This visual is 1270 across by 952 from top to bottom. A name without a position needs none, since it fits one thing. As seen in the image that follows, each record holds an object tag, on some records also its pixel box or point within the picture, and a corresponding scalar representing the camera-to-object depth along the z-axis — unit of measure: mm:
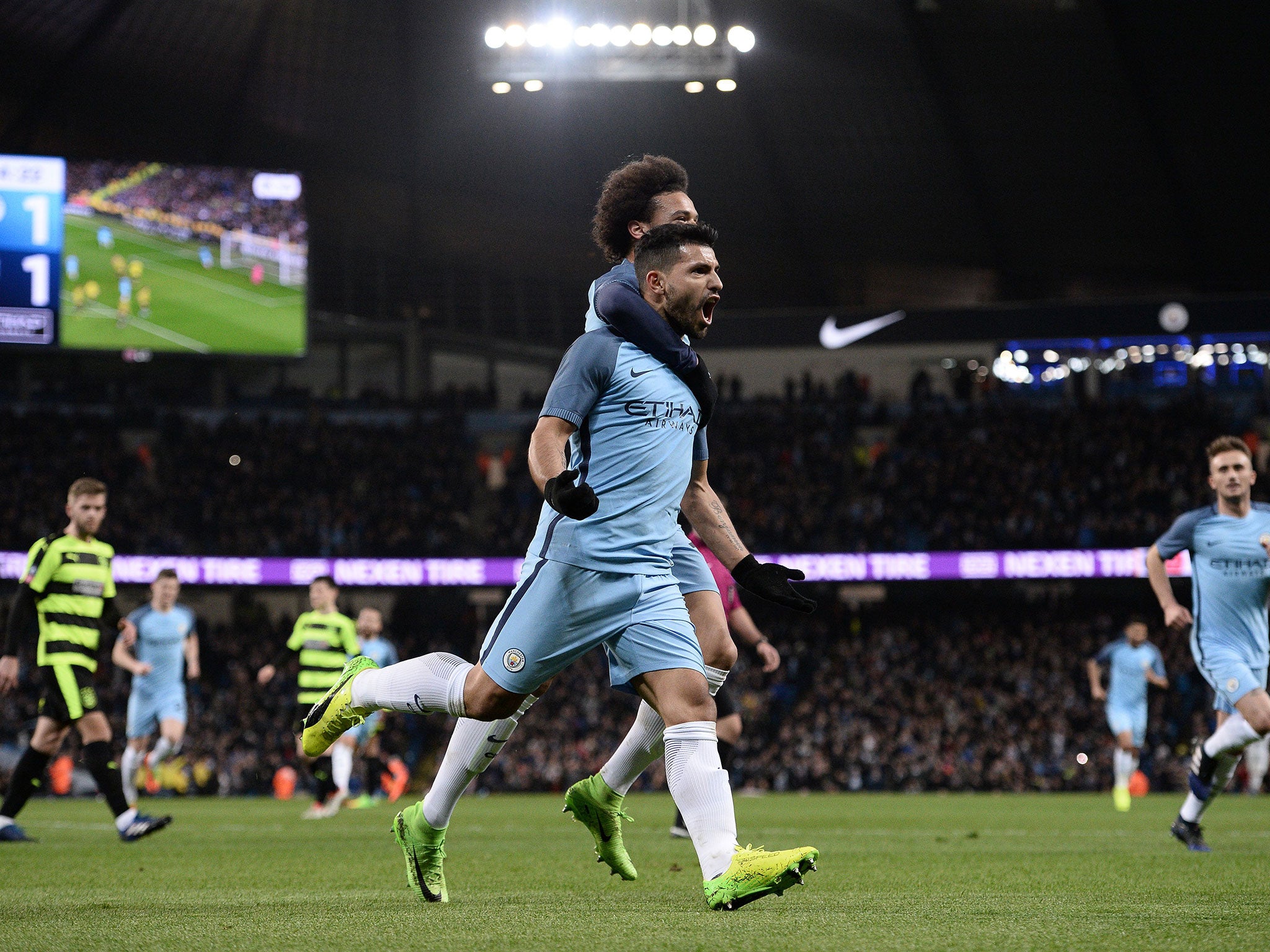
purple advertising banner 26328
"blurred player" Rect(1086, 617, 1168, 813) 17891
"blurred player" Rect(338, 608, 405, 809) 14430
